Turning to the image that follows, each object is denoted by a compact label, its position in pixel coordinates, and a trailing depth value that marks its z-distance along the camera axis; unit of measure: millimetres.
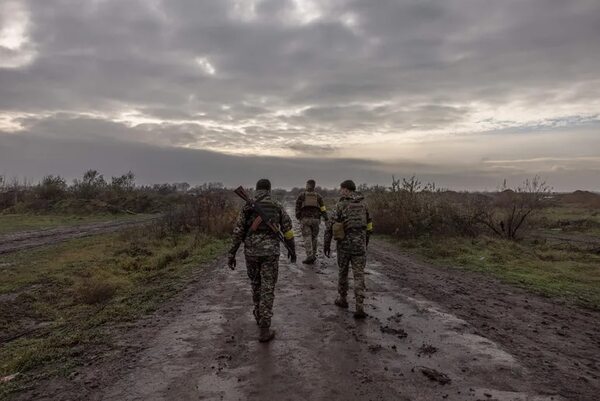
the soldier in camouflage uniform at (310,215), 13898
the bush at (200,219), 23047
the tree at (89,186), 47594
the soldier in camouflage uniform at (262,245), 7102
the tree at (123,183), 53194
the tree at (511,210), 20641
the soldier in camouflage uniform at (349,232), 8422
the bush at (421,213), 21312
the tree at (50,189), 44938
